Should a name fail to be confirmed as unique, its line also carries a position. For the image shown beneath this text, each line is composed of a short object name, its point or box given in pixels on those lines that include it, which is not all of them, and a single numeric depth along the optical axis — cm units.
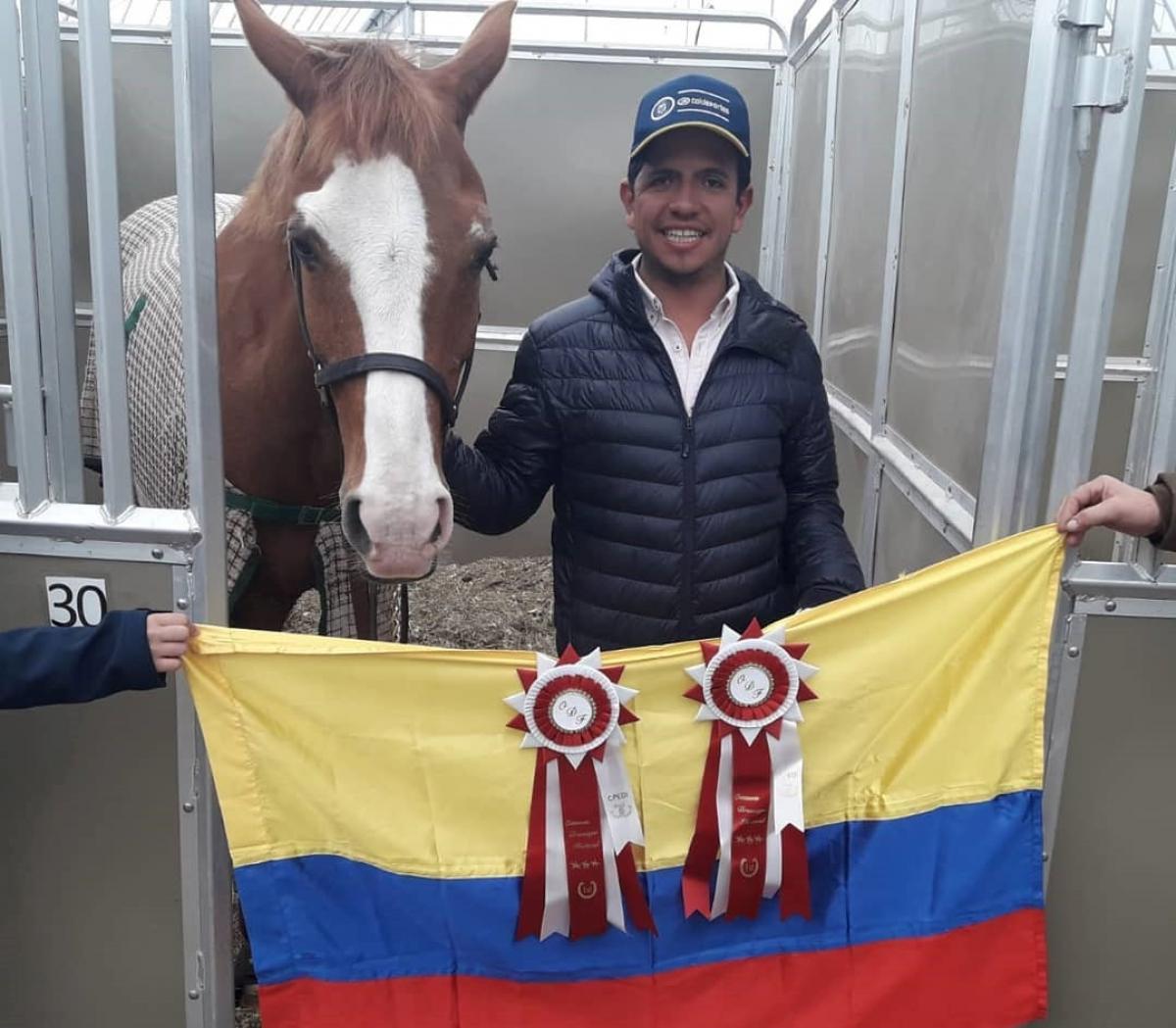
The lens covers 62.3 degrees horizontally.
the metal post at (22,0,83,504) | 127
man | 169
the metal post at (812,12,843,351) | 336
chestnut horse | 142
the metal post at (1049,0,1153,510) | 130
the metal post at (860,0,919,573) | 238
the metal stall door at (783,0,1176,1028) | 135
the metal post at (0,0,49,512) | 126
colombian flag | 135
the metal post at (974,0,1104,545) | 134
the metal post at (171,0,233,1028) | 124
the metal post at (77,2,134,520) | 124
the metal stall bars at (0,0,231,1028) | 126
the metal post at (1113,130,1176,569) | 140
